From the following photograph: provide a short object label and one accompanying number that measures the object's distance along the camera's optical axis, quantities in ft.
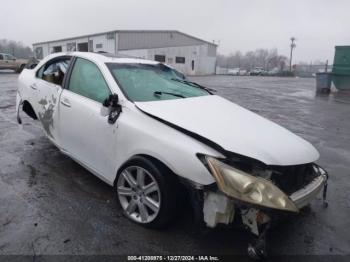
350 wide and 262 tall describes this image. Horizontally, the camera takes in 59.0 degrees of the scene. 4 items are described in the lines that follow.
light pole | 238.27
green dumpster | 54.60
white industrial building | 123.60
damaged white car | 7.65
